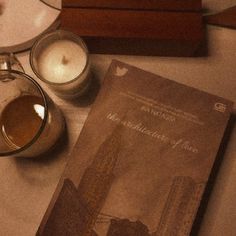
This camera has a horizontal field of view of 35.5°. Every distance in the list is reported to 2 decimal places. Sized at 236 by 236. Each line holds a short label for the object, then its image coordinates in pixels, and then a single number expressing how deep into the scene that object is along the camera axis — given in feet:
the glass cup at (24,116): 1.48
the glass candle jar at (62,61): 1.57
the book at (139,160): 1.42
